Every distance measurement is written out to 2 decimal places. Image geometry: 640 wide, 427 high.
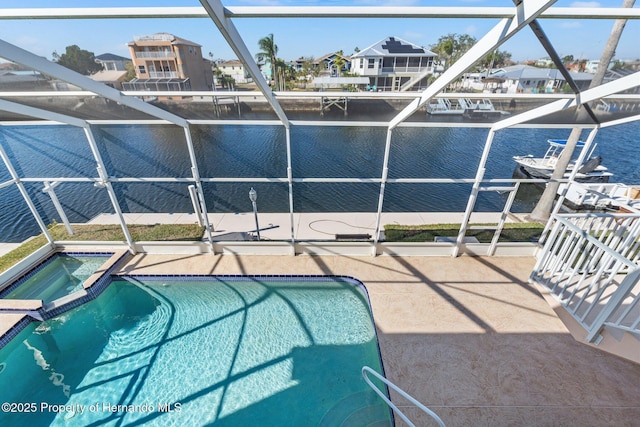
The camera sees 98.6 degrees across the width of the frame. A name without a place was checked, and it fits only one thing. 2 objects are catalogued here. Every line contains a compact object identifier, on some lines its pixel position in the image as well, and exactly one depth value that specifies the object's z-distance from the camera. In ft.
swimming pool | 10.52
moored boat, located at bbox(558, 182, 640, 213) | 28.37
